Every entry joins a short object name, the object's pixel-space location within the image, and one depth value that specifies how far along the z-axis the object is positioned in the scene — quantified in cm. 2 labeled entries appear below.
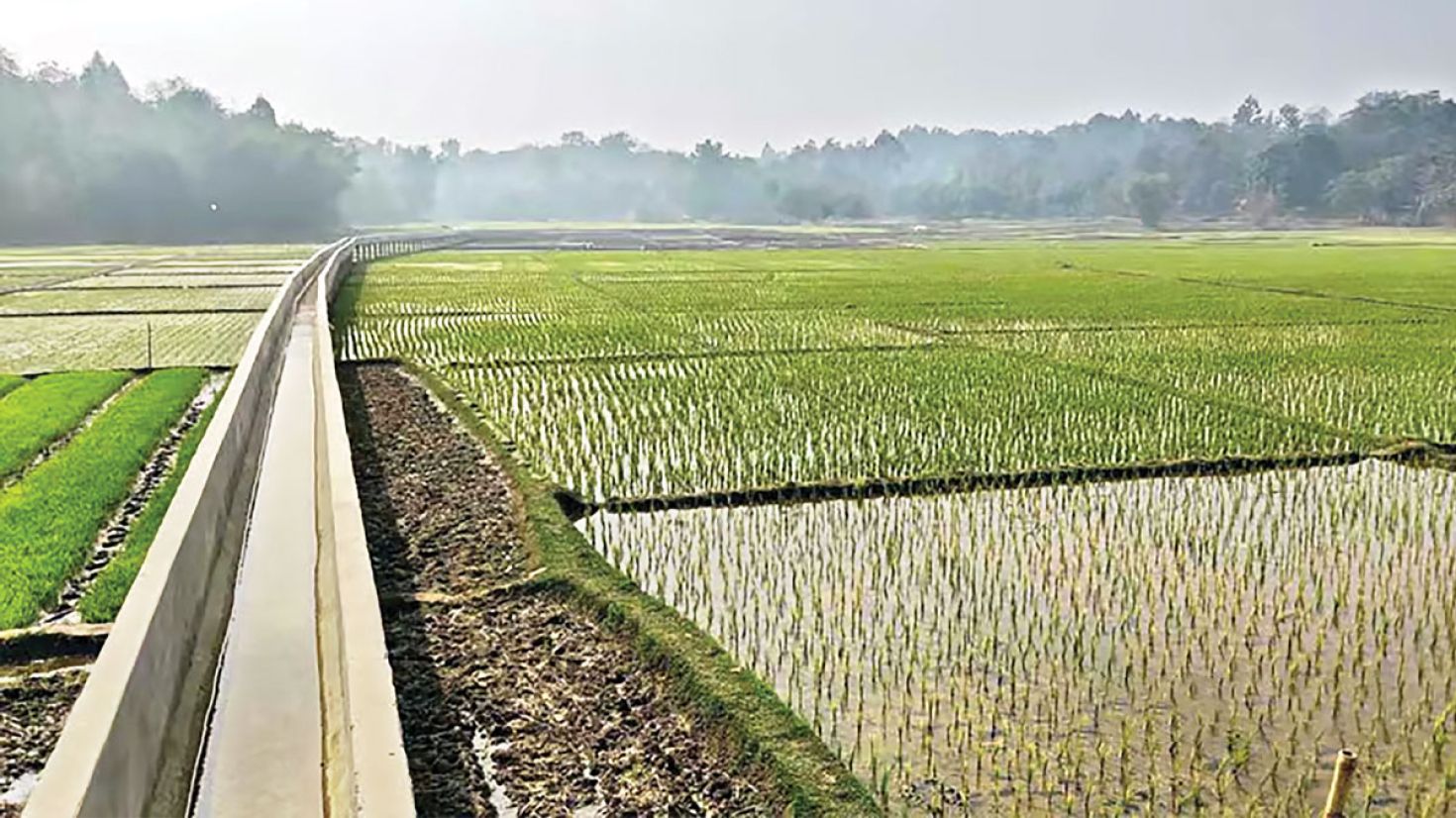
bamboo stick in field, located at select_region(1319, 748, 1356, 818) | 317
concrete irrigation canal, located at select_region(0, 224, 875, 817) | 396
